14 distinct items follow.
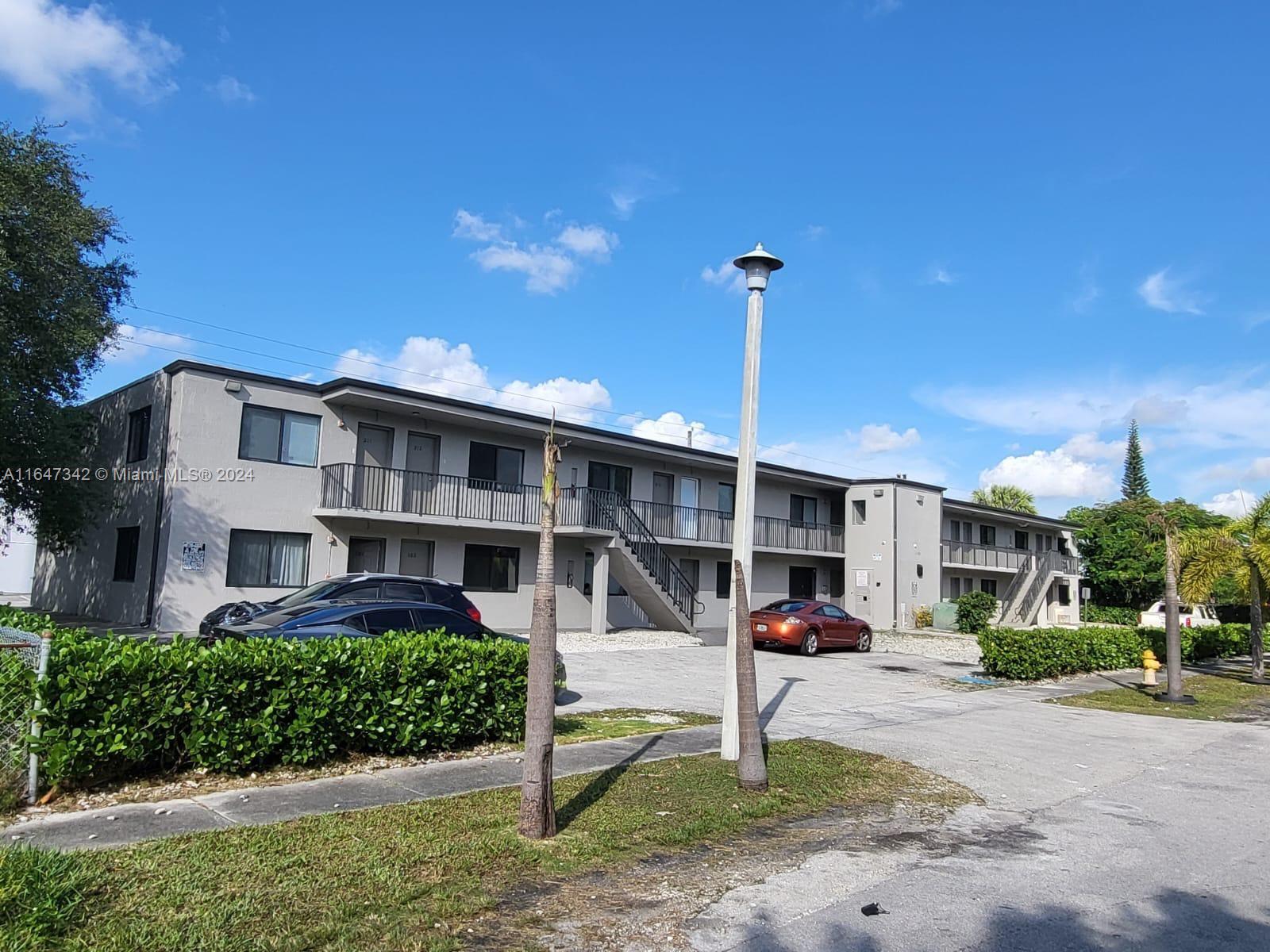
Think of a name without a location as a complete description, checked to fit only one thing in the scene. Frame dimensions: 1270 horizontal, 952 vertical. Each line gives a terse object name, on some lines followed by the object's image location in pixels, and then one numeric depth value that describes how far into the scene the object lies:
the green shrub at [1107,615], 45.78
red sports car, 23.53
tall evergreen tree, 74.31
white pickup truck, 36.88
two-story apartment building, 19.77
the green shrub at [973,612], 34.16
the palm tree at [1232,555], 20.92
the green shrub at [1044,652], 19.45
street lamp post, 8.68
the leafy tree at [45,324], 17.95
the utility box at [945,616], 34.59
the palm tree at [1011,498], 59.97
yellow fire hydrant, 18.58
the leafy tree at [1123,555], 47.06
